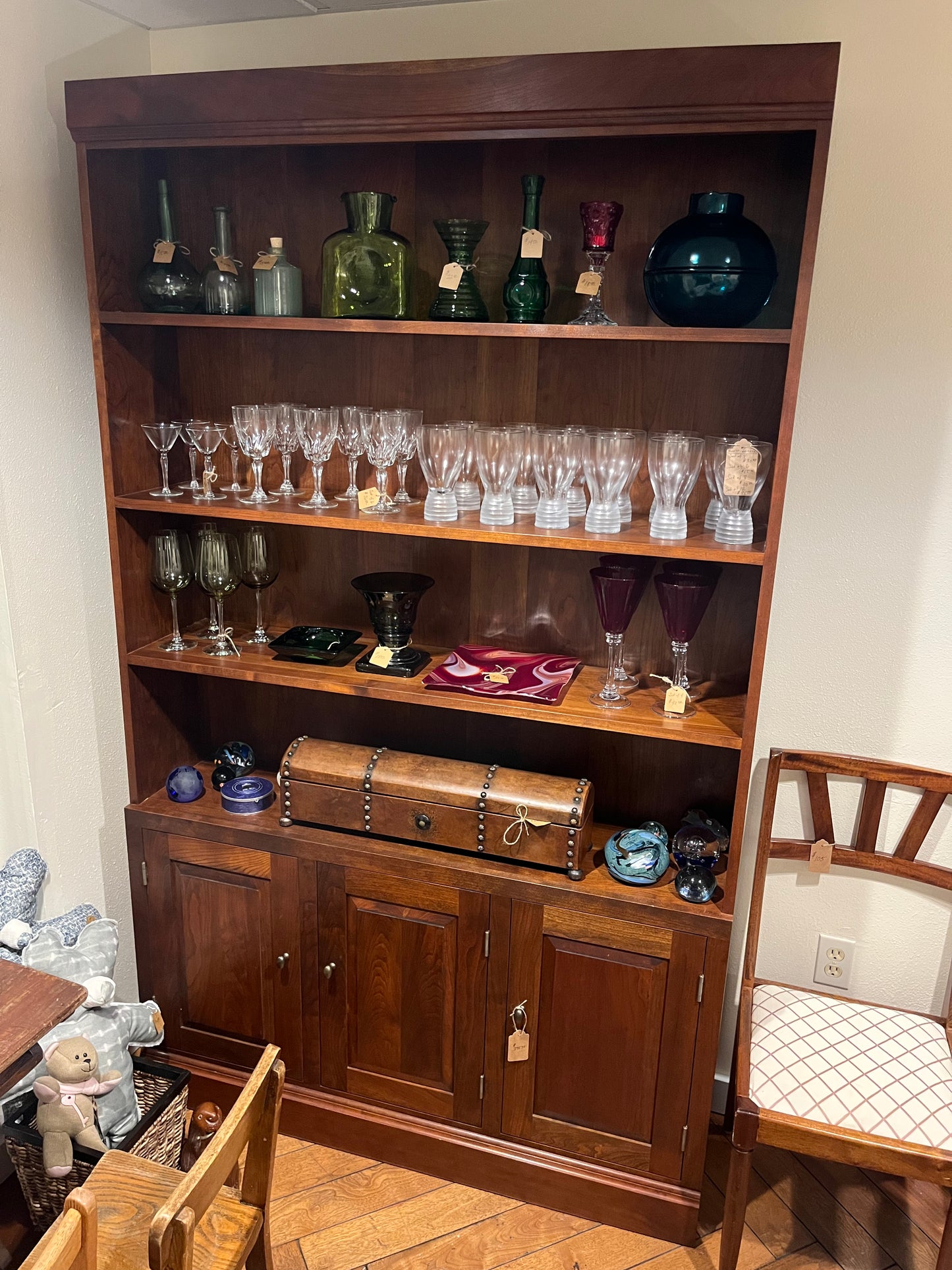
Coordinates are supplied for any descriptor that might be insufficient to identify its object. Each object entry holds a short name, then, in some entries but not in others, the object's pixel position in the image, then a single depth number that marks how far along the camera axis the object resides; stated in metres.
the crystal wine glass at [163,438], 2.01
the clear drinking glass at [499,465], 1.81
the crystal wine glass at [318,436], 1.94
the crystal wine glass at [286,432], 1.96
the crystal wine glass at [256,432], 1.95
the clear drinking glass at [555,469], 1.79
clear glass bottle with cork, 1.93
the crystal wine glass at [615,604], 1.84
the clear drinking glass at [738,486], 1.68
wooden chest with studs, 1.90
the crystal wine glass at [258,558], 2.10
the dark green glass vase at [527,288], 1.77
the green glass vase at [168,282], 1.94
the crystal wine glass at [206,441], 1.99
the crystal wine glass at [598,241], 1.71
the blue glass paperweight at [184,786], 2.17
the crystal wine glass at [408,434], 1.90
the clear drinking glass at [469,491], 1.93
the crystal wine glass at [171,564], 2.07
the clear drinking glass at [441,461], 1.84
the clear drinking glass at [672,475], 1.72
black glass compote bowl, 1.99
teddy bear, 1.75
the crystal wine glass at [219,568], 2.08
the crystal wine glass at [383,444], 1.89
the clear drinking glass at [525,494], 1.90
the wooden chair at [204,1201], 1.15
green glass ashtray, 2.05
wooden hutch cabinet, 1.73
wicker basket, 1.81
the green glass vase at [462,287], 1.78
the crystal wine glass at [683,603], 1.81
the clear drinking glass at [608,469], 1.75
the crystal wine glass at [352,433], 1.92
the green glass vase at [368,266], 1.82
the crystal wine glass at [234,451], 2.08
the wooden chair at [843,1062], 1.70
